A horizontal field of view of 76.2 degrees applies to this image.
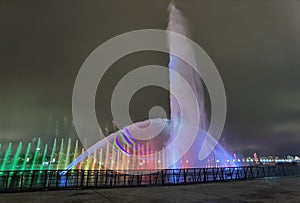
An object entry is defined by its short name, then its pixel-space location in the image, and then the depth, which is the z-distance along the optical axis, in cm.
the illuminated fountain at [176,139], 3012
